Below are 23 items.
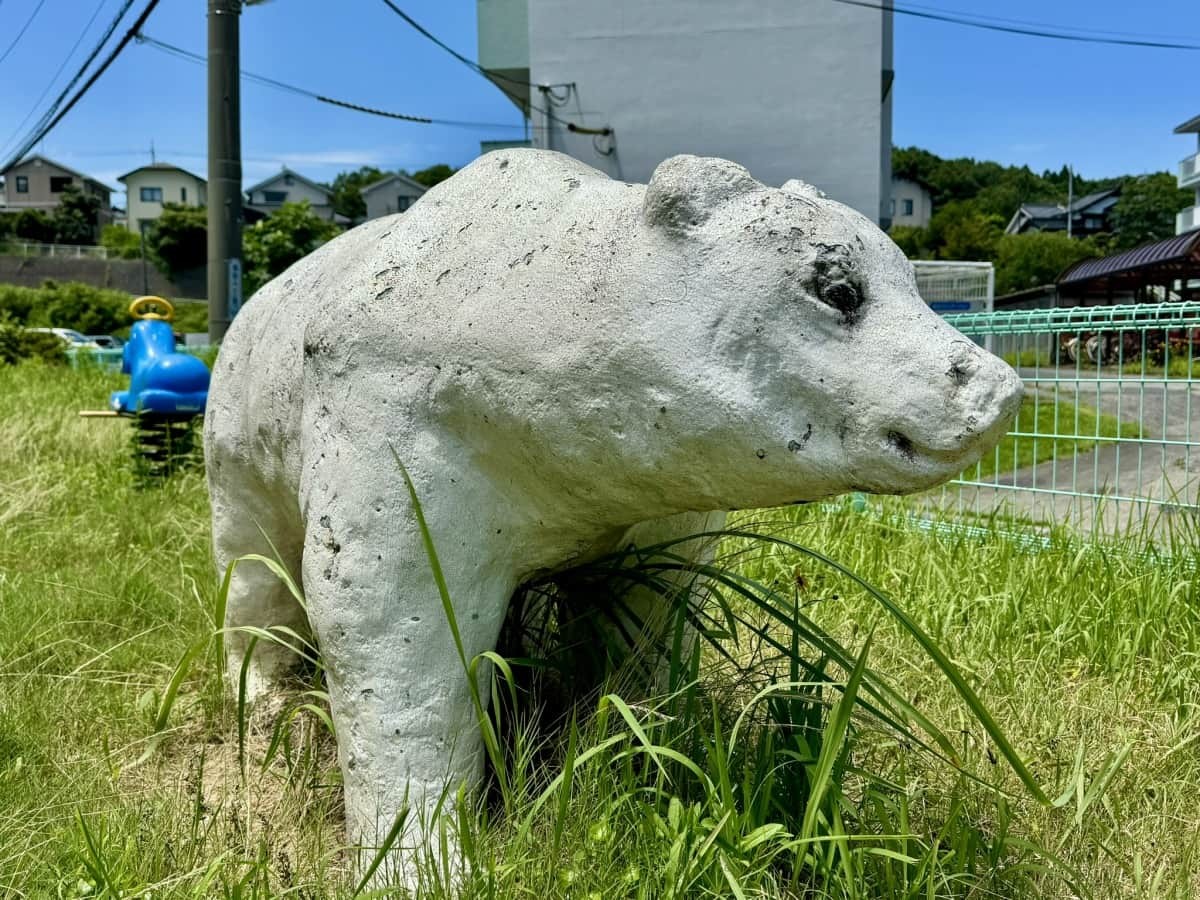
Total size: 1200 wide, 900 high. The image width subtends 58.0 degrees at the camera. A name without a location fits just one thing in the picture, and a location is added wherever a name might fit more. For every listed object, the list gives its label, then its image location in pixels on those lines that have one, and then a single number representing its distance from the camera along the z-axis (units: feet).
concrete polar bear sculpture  5.26
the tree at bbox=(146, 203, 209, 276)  160.86
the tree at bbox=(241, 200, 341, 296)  104.22
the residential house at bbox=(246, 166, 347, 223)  246.47
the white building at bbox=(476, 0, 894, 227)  45.65
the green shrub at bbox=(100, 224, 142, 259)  177.88
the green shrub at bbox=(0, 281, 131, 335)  110.93
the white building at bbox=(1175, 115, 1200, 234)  121.49
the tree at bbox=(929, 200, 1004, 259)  155.74
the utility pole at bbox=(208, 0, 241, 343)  23.70
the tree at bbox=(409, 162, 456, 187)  207.51
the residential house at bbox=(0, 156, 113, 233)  267.39
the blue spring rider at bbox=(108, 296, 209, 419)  19.86
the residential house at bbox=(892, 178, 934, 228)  232.53
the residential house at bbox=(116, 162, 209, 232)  242.78
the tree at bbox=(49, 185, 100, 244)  207.10
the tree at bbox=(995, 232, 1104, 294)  136.98
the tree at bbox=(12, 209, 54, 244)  198.39
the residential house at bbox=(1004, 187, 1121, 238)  209.56
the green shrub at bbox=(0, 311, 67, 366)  42.57
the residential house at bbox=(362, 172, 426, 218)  220.64
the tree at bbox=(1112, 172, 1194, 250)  167.73
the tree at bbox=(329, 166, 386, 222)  227.61
